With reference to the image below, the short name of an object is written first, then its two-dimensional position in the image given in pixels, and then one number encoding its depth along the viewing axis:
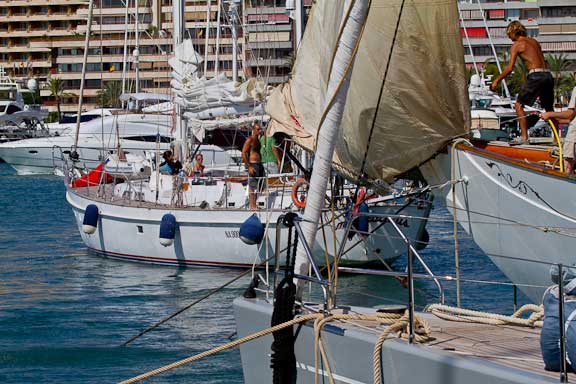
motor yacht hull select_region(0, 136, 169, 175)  70.06
